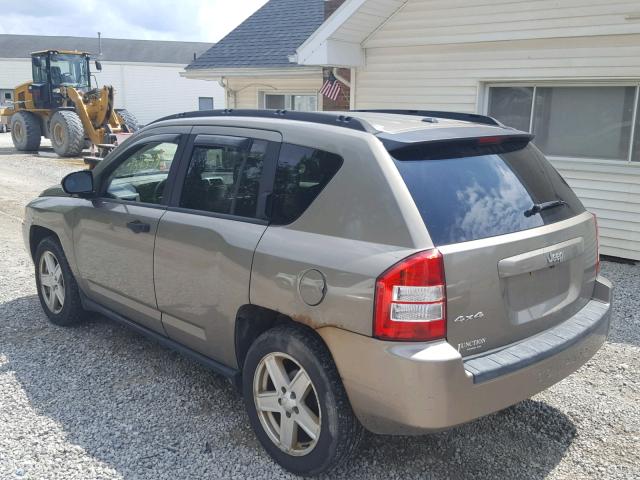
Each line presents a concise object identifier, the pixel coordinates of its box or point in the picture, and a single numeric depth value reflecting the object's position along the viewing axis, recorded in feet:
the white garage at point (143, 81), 148.66
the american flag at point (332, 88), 38.17
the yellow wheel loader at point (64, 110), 61.52
